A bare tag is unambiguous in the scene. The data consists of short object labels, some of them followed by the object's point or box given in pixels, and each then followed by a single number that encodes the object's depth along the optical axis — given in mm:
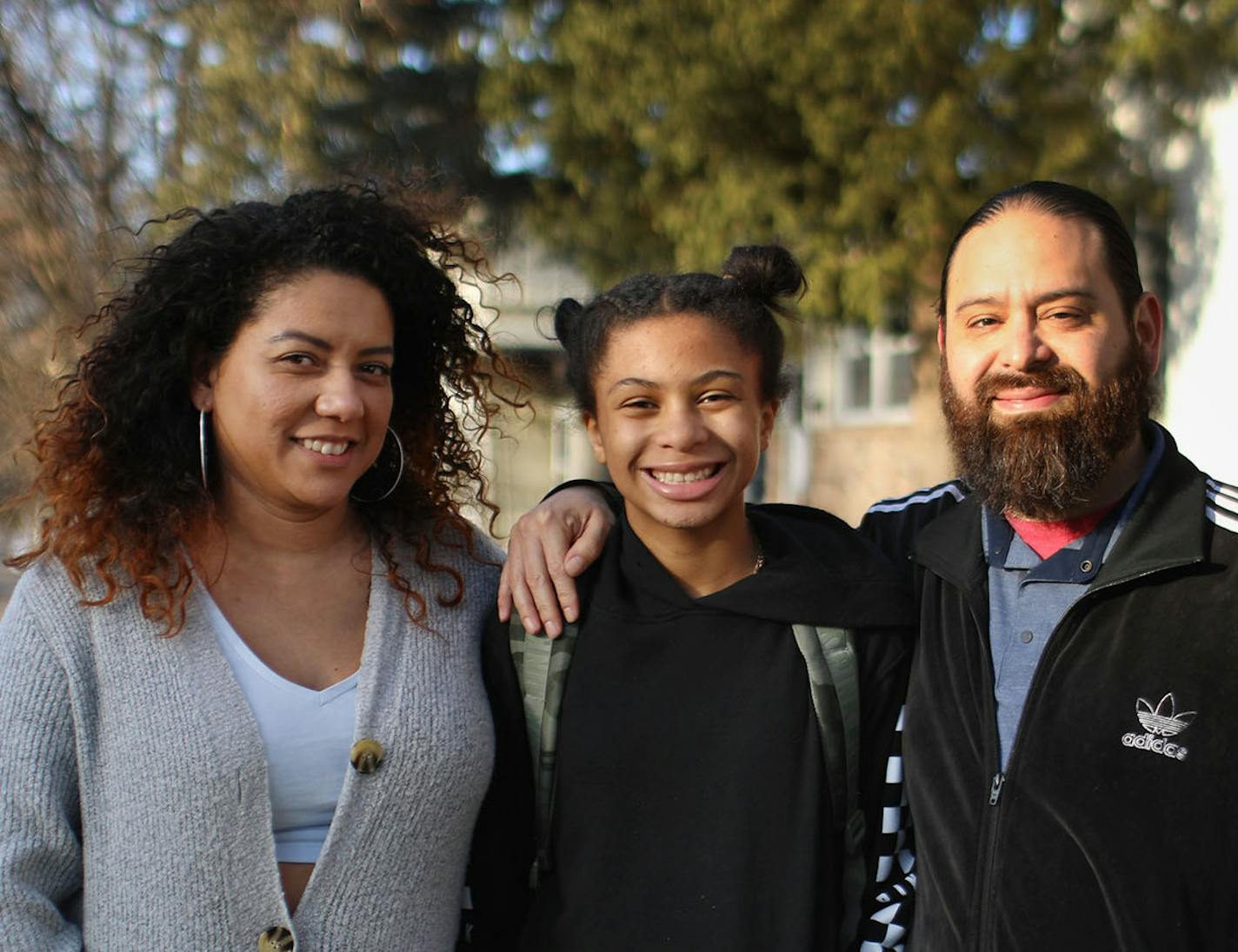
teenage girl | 2234
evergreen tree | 7066
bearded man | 1951
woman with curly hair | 2033
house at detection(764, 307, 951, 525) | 10555
